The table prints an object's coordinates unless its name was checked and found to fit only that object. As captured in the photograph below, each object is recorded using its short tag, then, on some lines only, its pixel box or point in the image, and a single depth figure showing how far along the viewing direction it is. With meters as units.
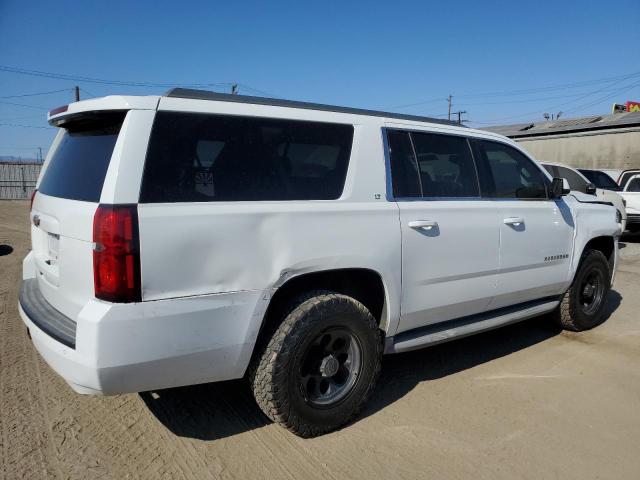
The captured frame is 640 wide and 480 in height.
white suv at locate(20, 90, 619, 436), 2.37
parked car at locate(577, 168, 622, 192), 12.80
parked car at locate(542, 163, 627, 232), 11.01
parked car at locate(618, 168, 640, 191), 13.09
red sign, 33.69
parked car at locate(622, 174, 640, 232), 12.08
